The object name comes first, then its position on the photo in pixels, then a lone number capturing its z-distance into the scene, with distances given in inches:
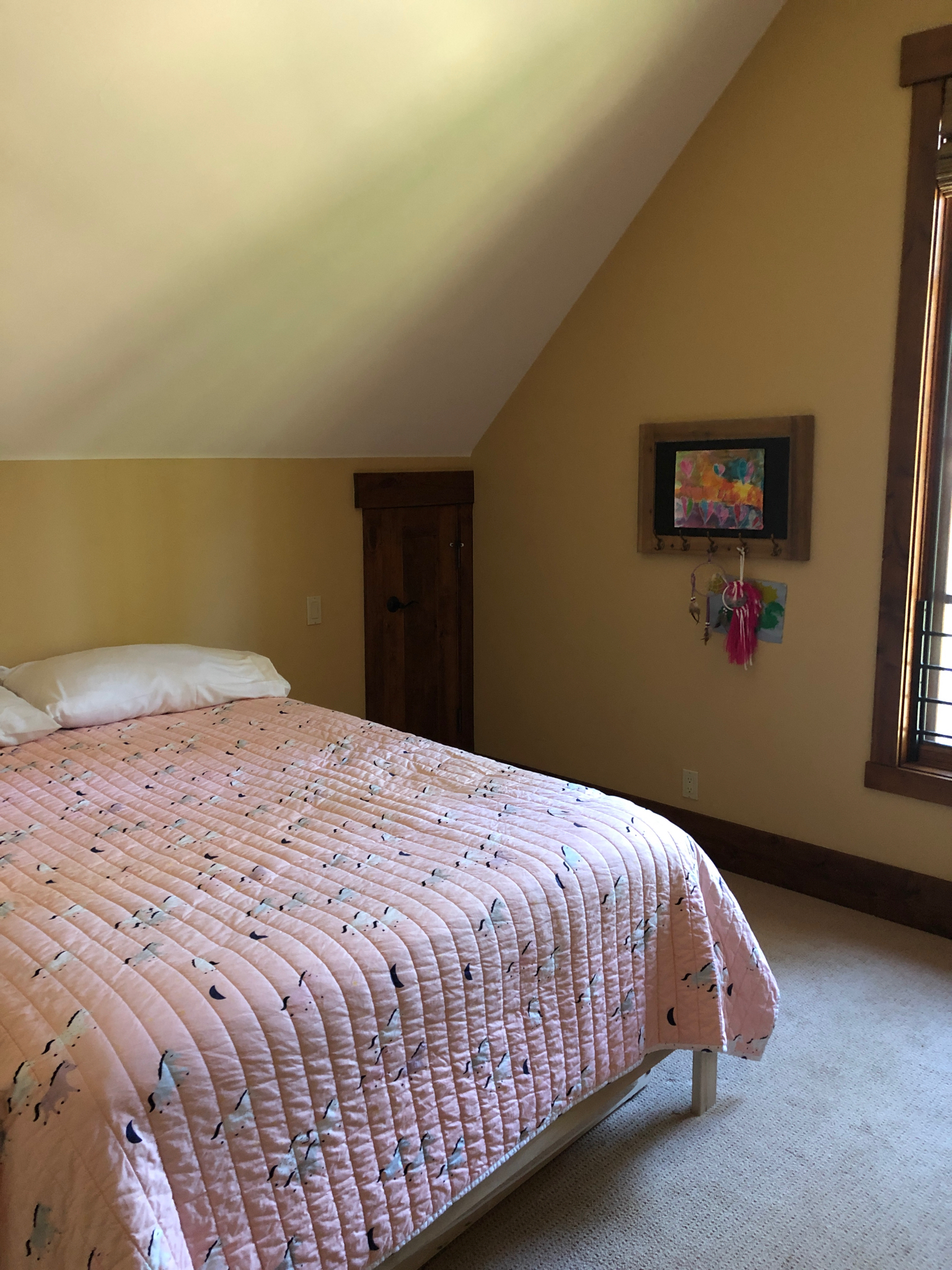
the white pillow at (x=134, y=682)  112.1
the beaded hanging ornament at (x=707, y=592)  136.4
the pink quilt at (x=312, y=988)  52.2
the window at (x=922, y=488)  110.7
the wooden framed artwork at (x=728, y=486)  126.1
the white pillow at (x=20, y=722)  105.3
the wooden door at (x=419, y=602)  156.9
